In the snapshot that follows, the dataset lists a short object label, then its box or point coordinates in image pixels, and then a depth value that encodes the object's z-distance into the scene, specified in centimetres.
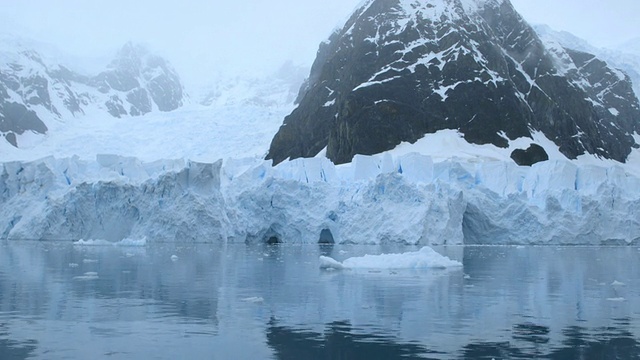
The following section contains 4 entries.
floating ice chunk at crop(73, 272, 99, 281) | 1534
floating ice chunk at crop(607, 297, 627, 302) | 1254
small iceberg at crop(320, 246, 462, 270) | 1867
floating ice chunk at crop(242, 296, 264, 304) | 1180
